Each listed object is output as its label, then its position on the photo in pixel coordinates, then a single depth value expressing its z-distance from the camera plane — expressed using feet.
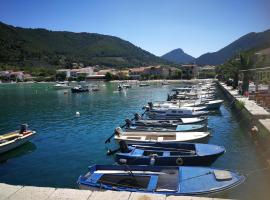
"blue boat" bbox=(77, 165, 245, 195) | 29.66
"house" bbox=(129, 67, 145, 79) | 446.29
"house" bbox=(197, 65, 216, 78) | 424.53
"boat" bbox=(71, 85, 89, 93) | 235.40
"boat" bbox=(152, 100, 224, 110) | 100.17
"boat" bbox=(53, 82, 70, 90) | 279.09
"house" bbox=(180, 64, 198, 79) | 415.50
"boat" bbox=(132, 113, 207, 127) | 65.43
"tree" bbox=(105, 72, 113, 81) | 425.68
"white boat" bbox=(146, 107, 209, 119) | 80.48
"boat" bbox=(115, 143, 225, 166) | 40.35
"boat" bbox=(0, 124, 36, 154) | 55.08
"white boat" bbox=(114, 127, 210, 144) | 51.84
